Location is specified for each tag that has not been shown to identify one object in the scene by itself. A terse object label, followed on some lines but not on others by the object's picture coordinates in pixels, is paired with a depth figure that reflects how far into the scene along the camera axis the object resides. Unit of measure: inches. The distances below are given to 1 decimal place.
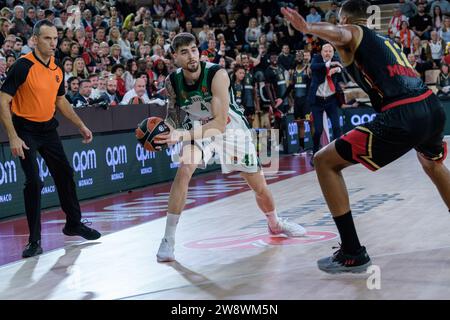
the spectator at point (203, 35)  871.1
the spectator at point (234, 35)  965.2
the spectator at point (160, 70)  681.5
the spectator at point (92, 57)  647.8
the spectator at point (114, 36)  734.6
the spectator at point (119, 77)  609.3
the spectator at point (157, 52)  730.8
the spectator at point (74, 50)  620.4
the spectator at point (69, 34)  653.3
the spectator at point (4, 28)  626.2
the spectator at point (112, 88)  571.8
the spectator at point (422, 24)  960.3
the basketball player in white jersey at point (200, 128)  279.3
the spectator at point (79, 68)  589.6
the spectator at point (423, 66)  885.2
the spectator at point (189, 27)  892.0
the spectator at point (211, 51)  777.1
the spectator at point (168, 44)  775.7
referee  305.4
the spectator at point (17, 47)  589.3
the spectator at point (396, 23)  944.9
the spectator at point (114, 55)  677.9
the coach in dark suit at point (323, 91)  567.2
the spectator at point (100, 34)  713.6
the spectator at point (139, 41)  753.6
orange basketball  267.1
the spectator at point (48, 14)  692.1
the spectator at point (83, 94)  507.5
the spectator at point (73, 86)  524.1
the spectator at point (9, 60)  542.0
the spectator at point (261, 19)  989.2
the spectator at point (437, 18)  956.8
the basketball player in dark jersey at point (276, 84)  765.3
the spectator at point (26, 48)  609.9
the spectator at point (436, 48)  912.9
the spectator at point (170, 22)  918.4
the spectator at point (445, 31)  937.5
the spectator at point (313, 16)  968.9
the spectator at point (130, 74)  623.5
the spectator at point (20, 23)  661.3
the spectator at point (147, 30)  802.8
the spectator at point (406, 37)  918.4
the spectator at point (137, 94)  565.9
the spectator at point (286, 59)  878.4
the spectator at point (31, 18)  688.4
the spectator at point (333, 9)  928.3
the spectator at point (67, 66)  571.2
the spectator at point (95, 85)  544.5
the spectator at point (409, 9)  994.1
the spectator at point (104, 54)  668.1
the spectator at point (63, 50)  624.7
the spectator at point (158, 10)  962.7
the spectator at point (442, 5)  978.7
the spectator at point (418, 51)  903.7
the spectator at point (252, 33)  954.7
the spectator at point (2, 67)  515.5
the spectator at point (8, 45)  573.8
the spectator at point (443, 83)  858.1
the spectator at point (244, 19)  992.1
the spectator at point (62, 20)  710.7
